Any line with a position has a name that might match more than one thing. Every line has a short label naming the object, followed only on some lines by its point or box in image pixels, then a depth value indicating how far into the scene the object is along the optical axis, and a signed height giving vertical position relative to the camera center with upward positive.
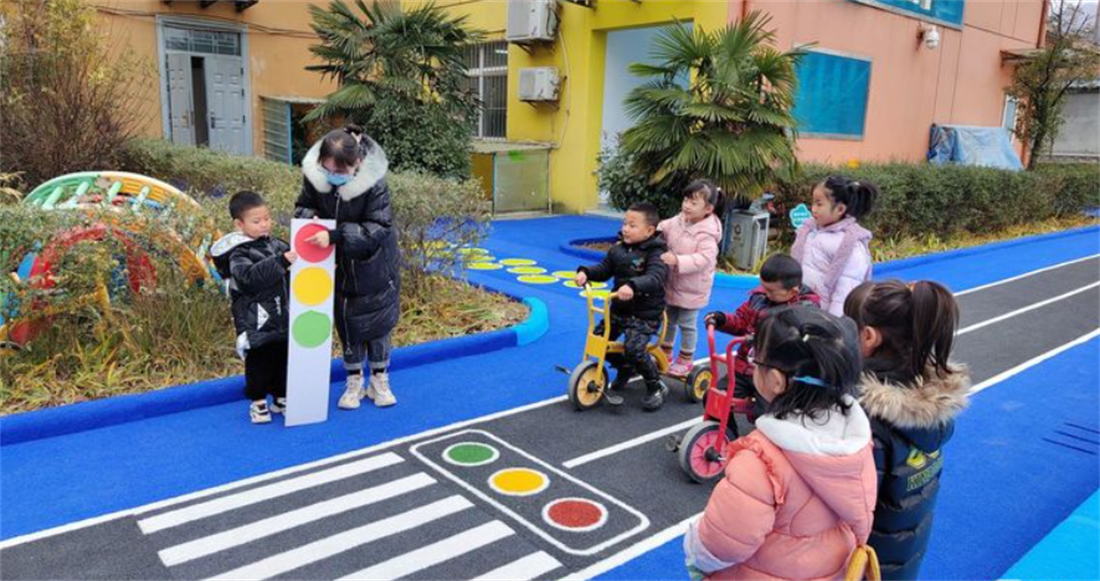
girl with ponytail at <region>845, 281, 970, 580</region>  1.99 -0.64
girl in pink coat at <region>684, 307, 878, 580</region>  1.72 -0.73
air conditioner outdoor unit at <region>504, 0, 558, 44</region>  13.52 +2.03
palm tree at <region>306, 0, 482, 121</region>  11.36 +1.14
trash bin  9.26 -1.13
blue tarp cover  15.69 +0.08
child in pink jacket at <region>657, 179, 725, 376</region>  4.64 -0.70
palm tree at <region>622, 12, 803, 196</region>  8.59 +0.31
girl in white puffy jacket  4.18 -0.51
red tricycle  3.70 -1.40
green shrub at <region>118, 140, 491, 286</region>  5.91 -0.61
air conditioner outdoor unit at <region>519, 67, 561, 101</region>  13.73 +0.92
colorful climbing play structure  4.48 -0.76
